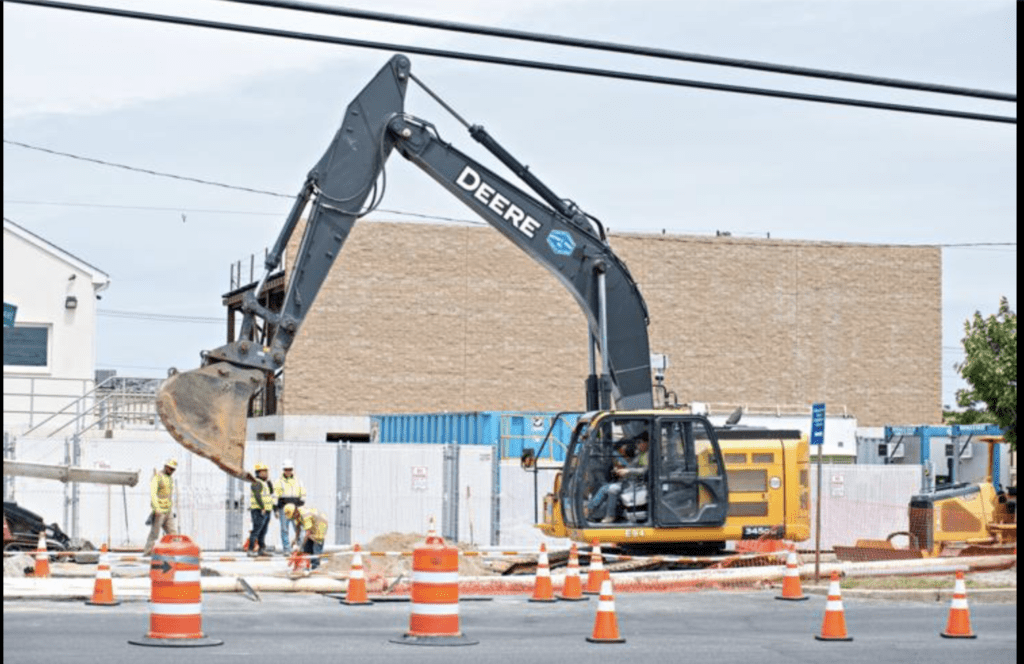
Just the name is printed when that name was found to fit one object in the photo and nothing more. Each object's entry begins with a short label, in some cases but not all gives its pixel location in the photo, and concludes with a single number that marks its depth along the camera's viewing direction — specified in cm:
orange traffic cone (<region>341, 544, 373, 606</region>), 2053
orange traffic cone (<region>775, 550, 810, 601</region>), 2206
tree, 4138
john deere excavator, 2288
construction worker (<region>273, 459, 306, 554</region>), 3071
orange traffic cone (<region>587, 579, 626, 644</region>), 1622
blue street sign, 2345
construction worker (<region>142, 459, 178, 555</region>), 3011
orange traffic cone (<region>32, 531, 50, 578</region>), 2214
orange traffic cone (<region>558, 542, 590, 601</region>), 2158
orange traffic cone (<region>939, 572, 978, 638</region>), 1734
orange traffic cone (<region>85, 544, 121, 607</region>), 1966
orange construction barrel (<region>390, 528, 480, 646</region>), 1494
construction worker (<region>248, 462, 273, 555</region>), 3055
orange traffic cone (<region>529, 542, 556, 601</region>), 2141
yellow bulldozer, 2744
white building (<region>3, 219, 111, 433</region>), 4447
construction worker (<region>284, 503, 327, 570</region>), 2748
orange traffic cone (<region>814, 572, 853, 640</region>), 1691
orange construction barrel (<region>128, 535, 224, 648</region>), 1479
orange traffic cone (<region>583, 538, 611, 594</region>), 2241
